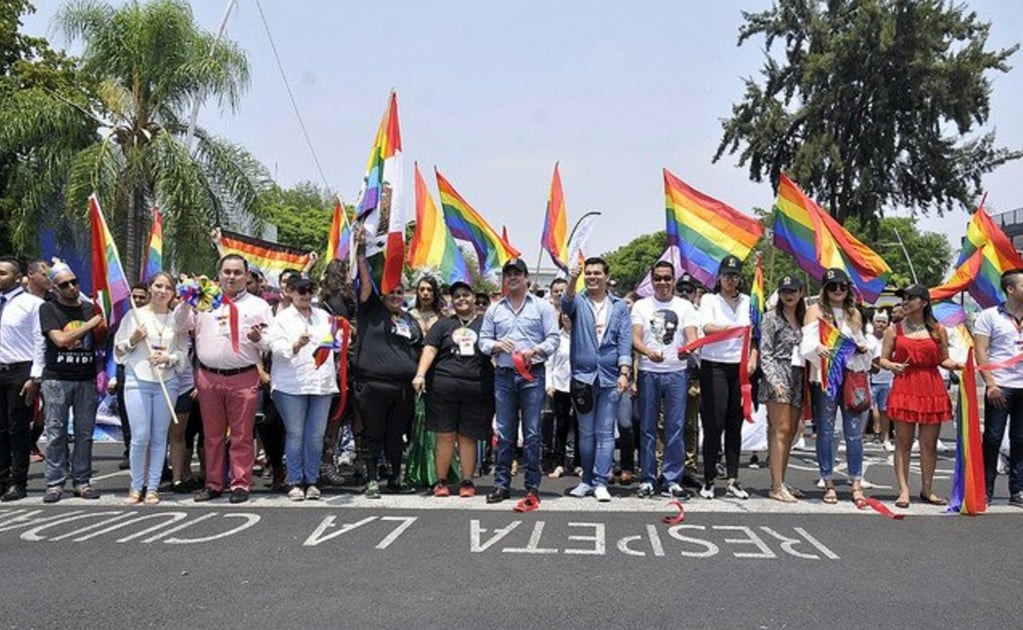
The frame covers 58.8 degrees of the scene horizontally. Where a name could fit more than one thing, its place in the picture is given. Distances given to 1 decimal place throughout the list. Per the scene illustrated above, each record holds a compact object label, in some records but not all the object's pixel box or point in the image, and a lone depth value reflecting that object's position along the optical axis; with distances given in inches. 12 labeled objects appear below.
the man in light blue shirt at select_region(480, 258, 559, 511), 276.7
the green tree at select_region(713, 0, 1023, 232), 1010.7
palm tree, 711.7
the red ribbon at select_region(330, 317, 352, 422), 289.6
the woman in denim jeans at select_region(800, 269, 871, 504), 281.1
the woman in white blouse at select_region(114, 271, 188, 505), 275.4
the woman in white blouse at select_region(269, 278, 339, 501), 279.1
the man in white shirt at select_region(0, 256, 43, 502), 280.2
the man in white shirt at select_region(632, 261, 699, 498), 287.9
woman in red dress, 281.0
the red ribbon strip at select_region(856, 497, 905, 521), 262.4
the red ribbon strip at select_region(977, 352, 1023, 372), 279.1
